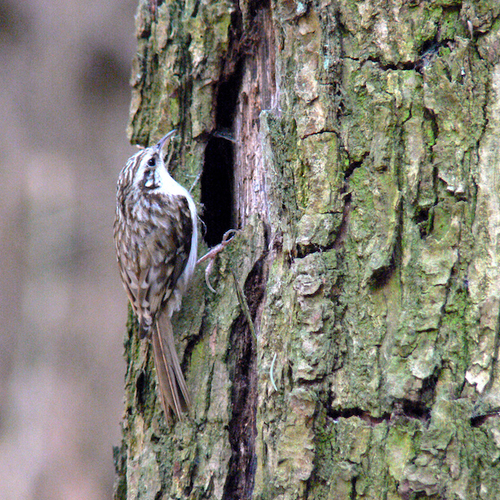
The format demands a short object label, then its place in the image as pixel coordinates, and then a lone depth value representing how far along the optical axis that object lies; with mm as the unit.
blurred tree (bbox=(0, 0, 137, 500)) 5840
